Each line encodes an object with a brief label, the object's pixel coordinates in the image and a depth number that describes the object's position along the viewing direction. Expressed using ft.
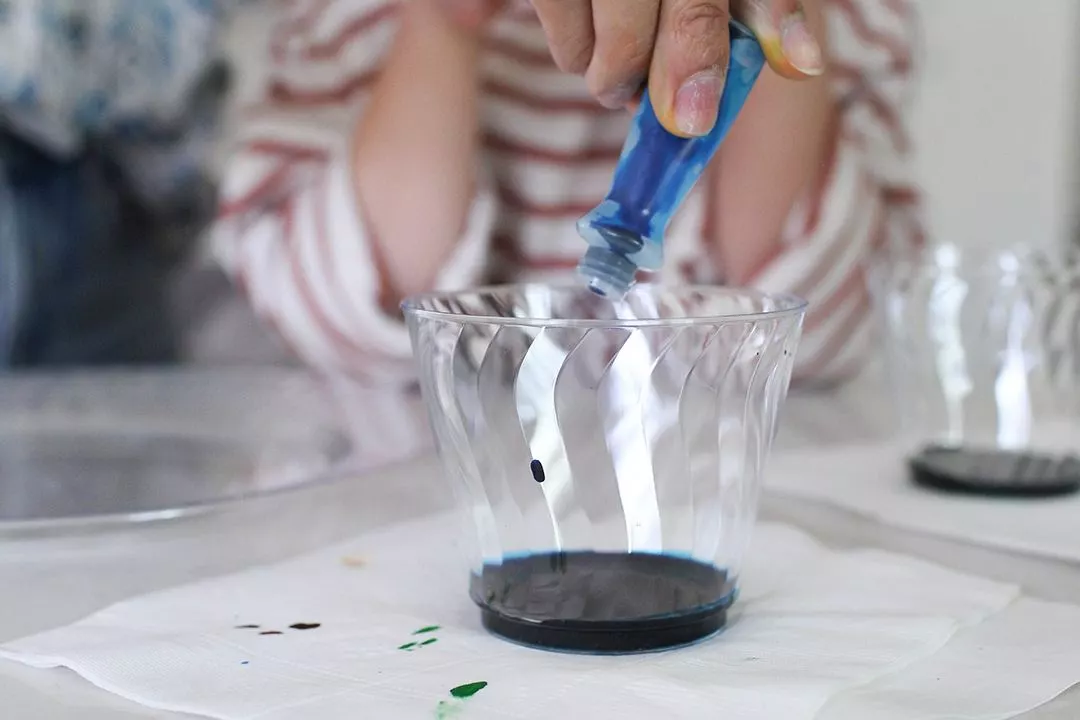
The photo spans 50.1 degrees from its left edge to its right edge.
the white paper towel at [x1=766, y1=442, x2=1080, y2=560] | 0.99
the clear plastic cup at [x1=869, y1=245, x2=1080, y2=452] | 1.34
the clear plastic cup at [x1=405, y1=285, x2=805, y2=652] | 0.74
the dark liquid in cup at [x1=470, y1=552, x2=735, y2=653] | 0.72
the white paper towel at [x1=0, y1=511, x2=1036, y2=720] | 0.64
